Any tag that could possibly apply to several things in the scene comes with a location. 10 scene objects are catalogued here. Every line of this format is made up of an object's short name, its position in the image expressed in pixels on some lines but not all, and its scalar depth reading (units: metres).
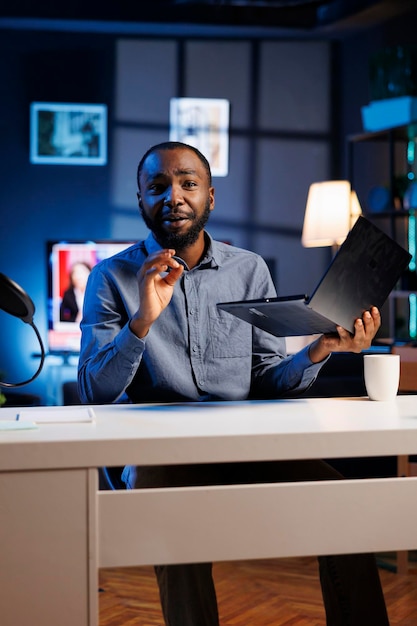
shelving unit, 5.16
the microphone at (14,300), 1.44
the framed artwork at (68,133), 6.45
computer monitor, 6.18
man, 1.83
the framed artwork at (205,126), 6.68
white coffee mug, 1.84
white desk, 1.27
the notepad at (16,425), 1.37
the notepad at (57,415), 1.45
